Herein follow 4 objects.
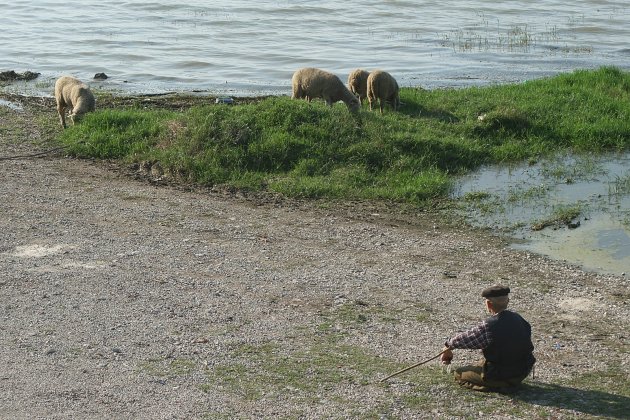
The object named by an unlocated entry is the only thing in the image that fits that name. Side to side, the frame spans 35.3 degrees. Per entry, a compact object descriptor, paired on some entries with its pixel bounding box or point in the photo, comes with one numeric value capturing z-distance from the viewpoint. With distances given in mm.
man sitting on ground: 8758
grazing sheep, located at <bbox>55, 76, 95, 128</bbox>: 19203
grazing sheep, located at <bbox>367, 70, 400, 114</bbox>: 19781
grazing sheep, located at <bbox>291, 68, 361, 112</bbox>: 19516
